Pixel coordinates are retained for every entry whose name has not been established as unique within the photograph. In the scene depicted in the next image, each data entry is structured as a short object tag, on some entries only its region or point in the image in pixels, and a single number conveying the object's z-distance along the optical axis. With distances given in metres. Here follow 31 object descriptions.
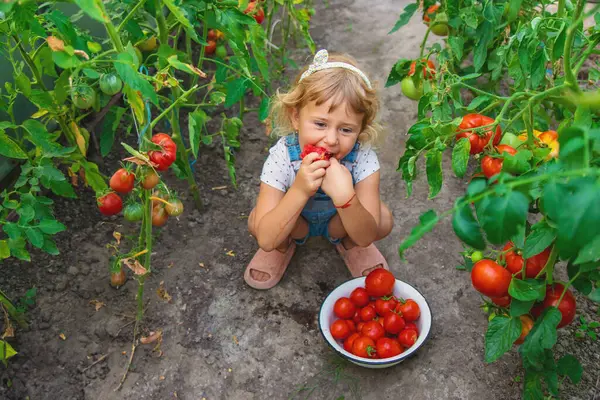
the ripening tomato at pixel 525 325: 1.36
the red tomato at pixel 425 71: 1.88
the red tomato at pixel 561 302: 1.31
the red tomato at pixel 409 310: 1.67
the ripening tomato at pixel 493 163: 1.32
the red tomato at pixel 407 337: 1.62
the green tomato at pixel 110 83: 1.42
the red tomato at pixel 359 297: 1.74
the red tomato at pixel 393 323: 1.65
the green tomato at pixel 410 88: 1.97
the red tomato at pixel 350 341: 1.65
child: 1.59
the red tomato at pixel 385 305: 1.70
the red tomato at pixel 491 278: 1.30
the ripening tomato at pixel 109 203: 1.69
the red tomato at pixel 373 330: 1.65
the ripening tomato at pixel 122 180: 1.54
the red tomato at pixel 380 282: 1.71
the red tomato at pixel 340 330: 1.67
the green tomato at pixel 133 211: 1.62
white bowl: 1.58
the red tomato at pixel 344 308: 1.71
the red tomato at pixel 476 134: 1.38
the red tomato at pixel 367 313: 1.72
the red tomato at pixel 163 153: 1.48
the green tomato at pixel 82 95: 1.51
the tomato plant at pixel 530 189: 0.75
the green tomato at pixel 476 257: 1.47
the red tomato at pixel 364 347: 1.60
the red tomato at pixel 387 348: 1.60
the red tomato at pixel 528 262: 1.26
